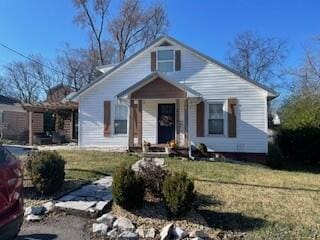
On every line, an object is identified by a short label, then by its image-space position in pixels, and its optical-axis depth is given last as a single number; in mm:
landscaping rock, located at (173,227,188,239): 3555
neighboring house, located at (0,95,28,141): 17120
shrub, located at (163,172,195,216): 3945
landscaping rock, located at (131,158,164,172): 4666
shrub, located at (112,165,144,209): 4119
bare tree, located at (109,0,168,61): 22079
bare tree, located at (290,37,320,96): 18110
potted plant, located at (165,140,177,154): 9800
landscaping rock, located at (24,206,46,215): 4077
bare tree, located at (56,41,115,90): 22352
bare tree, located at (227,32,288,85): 25324
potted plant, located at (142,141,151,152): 9973
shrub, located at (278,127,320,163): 11577
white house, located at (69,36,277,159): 10237
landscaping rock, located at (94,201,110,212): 4134
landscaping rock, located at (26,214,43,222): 3926
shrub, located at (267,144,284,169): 9946
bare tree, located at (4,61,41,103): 26108
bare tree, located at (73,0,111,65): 21222
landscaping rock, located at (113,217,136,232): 3710
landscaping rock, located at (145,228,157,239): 3589
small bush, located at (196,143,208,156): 10216
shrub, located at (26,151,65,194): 4635
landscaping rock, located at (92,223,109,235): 3651
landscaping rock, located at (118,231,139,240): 3547
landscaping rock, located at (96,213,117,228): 3804
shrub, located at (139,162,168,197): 4364
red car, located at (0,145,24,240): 2187
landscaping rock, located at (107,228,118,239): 3571
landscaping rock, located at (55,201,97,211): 4168
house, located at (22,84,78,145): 14601
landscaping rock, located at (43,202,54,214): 4175
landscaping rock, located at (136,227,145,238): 3612
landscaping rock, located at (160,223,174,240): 3524
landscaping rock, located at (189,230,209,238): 3550
